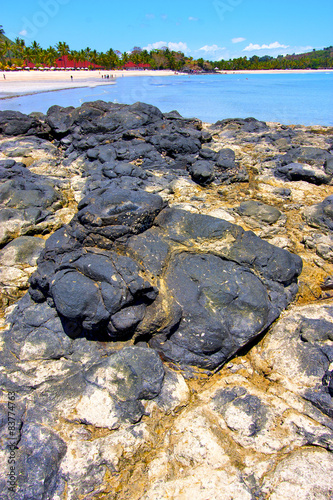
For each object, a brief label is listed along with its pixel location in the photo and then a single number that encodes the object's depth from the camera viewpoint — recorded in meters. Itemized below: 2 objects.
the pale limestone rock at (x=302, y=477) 1.75
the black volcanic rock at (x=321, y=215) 4.68
